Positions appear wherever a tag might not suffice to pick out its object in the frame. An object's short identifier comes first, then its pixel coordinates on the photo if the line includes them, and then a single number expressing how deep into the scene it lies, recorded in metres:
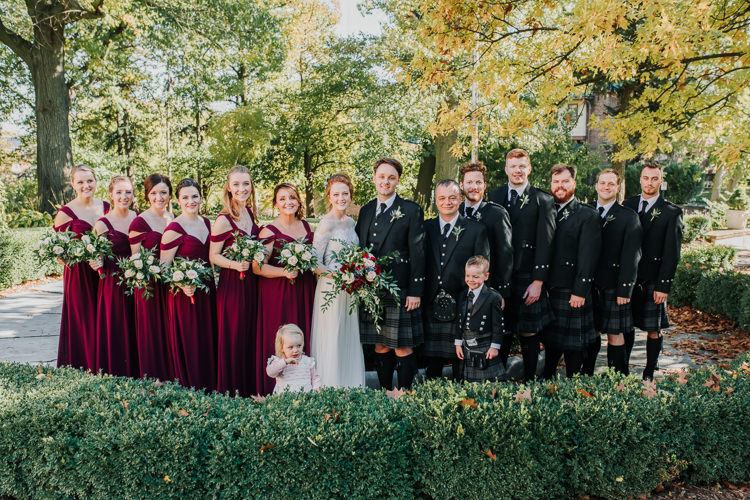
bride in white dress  4.41
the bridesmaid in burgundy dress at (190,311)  4.61
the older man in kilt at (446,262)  4.26
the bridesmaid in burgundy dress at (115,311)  4.89
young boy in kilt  4.10
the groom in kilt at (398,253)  4.29
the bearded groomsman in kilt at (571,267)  4.54
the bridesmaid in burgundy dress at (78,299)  5.06
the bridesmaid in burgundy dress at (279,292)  4.54
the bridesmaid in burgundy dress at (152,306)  4.77
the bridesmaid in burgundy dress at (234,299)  4.55
